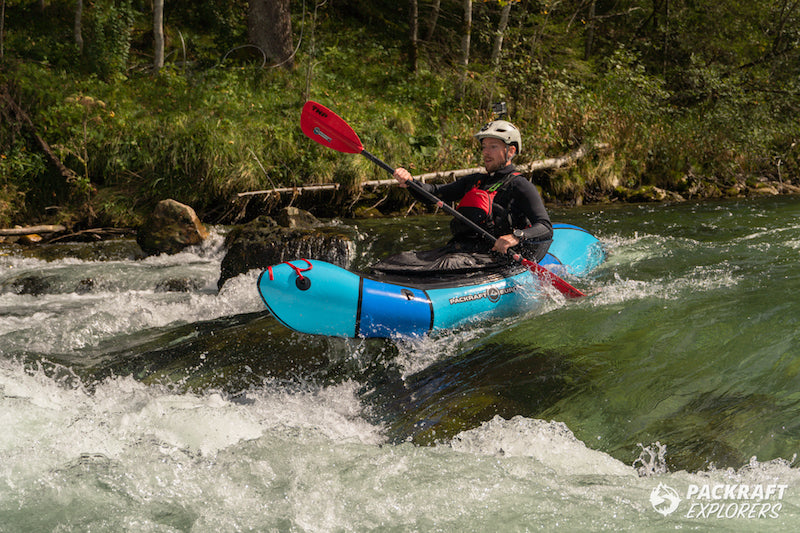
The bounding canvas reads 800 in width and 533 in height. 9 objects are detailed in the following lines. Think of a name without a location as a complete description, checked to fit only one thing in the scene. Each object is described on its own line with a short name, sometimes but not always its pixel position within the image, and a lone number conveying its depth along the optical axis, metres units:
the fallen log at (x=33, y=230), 6.75
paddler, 4.32
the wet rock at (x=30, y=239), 6.82
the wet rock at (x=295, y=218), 7.05
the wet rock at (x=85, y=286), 5.49
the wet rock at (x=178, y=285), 5.46
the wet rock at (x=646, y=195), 10.06
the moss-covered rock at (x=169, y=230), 6.52
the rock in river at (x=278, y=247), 5.61
